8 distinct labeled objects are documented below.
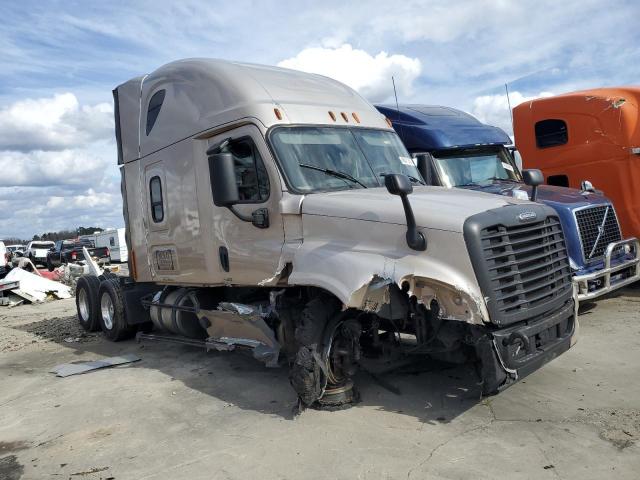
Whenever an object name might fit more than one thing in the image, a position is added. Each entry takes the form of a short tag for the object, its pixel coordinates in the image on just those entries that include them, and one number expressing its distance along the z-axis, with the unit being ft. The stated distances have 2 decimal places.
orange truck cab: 30.14
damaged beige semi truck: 14.06
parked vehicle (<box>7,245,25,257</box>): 115.44
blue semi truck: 24.63
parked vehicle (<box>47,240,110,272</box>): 105.81
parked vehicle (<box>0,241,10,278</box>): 73.53
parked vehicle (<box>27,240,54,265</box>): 119.24
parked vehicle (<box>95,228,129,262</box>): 103.63
